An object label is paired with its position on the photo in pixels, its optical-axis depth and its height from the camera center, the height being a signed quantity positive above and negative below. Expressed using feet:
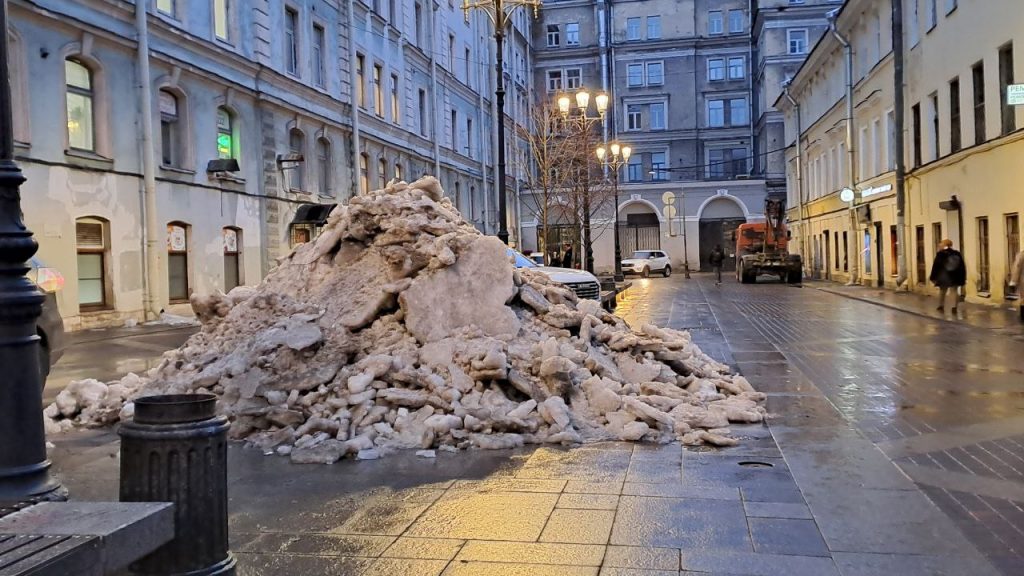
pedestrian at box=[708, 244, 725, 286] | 124.57 +0.79
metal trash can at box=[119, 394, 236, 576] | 10.77 -2.42
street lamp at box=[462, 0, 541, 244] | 59.00 +12.33
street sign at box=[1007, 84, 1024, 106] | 51.37 +9.43
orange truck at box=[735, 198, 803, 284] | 120.88 +1.98
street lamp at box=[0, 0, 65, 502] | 11.07 -1.09
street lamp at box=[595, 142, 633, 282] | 105.29 +13.53
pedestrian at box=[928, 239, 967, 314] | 60.75 -0.83
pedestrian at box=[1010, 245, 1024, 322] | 51.38 -1.11
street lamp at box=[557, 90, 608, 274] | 92.19 +16.04
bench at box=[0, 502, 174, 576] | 7.55 -2.32
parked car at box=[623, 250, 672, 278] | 165.17 +0.75
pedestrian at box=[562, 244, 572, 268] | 105.40 +1.30
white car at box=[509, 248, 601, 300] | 56.49 -0.67
